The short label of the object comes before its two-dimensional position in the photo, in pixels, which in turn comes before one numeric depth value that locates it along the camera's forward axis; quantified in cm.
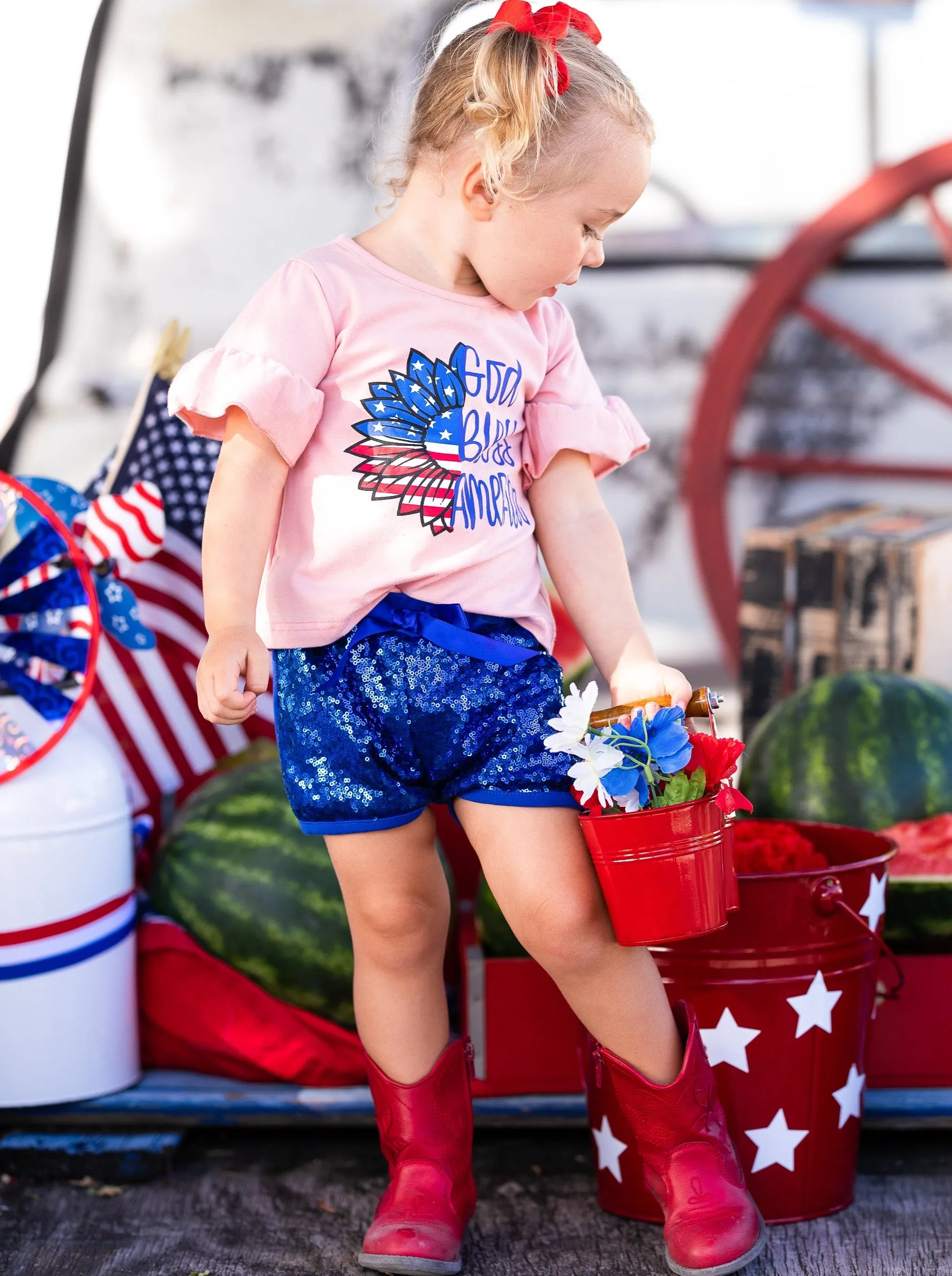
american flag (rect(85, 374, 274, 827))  296
